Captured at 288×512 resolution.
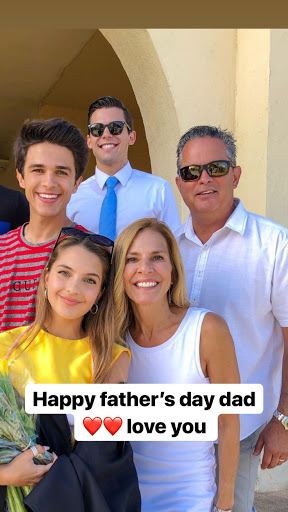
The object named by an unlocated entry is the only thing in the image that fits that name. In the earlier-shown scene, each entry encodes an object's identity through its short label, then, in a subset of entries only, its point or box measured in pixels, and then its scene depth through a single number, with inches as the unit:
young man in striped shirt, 88.9
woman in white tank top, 84.4
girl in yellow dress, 74.8
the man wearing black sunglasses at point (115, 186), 122.3
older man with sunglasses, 96.4
